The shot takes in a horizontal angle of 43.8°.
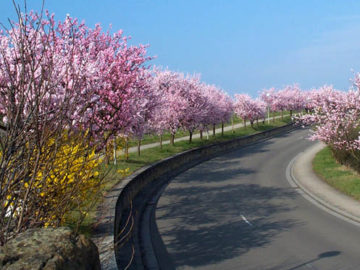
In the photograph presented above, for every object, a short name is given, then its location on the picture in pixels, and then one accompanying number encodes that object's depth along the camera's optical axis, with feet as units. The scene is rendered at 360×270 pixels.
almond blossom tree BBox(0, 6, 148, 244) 21.13
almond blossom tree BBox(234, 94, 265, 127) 228.43
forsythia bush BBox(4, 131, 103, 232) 22.45
